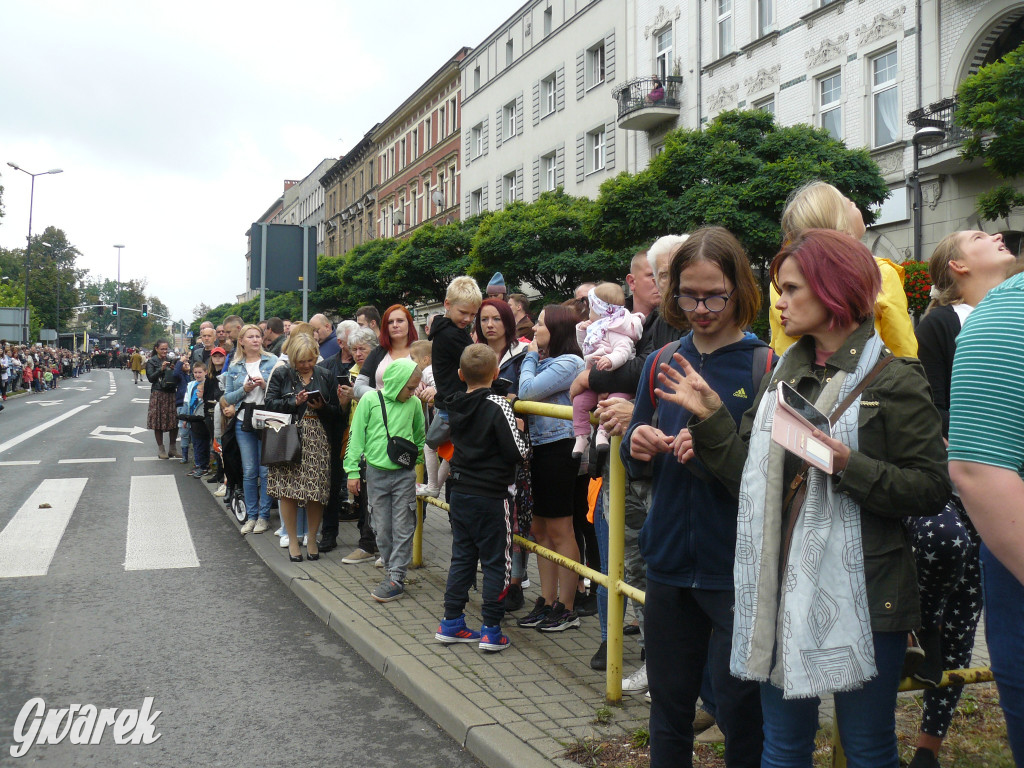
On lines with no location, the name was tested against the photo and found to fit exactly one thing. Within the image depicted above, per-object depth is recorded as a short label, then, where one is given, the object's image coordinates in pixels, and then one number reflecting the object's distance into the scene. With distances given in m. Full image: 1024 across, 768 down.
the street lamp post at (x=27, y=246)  51.56
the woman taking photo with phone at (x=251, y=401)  8.97
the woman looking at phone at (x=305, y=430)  7.83
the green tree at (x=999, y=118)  14.67
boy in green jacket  6.52
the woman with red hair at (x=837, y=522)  2.24
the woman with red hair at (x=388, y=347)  7.31
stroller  9.77
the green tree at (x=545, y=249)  27.20
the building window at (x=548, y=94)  39.94
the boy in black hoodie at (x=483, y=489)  5.25
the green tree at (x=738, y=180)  18.95
